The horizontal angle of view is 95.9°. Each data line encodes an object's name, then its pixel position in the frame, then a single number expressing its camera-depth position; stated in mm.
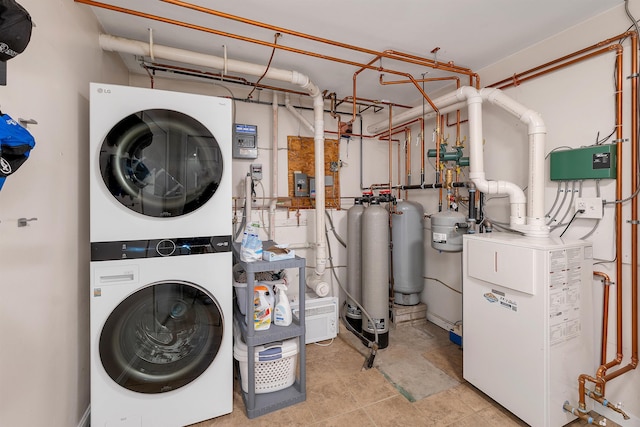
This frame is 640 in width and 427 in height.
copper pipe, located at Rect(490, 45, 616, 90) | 1817
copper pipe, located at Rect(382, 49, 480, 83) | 2244
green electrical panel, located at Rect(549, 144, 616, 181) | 1793
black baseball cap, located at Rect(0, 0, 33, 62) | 816
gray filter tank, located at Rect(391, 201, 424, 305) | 3033
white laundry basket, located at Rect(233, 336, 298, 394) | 1935
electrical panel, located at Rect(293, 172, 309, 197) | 3215
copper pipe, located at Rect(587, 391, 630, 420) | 1664
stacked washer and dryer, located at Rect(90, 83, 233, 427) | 1600
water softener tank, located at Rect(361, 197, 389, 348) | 2740
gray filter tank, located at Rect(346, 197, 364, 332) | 3057
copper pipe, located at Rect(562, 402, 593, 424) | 1644
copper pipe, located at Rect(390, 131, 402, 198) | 3668
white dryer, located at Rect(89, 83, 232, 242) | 1596
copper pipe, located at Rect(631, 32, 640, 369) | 1695
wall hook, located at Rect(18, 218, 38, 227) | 1162
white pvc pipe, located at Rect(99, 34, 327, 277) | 1982
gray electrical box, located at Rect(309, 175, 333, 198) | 3213
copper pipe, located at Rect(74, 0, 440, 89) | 1669
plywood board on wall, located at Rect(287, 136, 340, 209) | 3262
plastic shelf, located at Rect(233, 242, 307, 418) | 1820
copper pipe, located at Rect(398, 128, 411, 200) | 3518
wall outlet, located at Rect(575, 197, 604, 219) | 1860
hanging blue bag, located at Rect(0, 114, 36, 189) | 871
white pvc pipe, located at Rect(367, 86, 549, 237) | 1971
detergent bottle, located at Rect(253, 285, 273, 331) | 1918
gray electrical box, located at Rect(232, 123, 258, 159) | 2875
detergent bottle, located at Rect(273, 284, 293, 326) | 2004
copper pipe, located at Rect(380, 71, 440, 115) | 2490
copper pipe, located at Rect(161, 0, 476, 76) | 1687
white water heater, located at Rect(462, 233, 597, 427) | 1648
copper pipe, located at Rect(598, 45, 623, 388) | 1755
